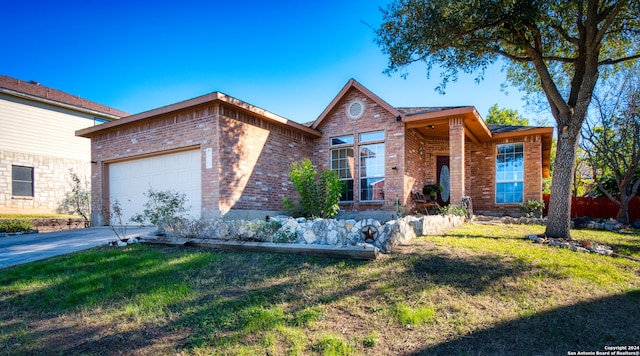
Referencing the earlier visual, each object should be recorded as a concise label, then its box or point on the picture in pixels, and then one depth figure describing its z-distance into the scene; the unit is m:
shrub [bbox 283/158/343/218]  8.12
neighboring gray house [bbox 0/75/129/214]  14.09
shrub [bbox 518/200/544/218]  11.55
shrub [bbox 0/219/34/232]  9.61
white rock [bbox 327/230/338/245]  5.32
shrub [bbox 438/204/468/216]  9.35
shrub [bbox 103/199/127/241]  10.41
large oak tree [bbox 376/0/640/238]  6.75
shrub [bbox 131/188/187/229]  7.06
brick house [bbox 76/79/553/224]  8.82
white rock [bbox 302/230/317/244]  5.48
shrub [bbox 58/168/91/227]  14.38
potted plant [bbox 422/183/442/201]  12.43
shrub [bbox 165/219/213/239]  6.41
